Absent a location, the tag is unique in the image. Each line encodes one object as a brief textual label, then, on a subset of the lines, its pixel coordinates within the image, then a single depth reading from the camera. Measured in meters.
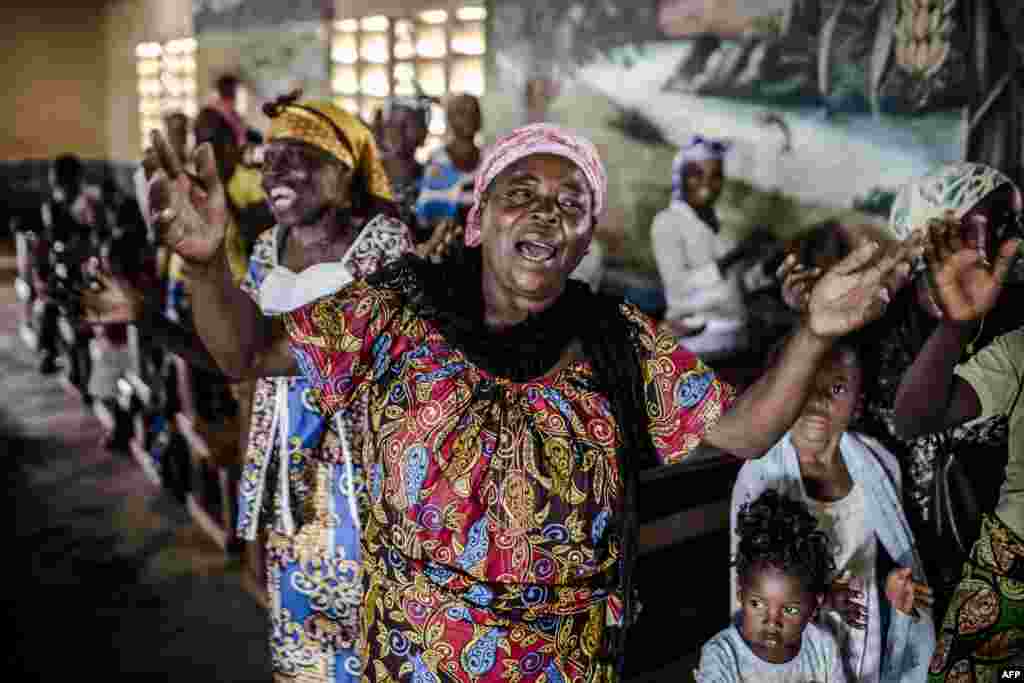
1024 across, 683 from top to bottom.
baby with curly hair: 2.10
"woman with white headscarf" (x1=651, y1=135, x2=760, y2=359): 4.05
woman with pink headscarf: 1.47
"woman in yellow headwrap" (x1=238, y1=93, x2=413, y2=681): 2.27
